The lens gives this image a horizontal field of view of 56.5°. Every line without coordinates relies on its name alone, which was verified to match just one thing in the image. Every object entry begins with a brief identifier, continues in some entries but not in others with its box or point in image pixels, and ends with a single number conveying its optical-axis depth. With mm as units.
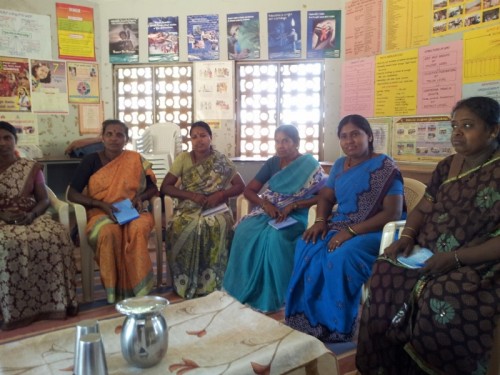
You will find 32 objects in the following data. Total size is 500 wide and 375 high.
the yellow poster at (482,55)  2926
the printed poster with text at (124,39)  5094
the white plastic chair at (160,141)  4871
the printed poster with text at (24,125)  4781
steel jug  1364
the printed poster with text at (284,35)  4676
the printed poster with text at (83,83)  5059
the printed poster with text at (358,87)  3916
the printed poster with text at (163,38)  5020
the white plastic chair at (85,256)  3037
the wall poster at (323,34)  4535
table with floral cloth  1377
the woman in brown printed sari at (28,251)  2645
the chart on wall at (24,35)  4656
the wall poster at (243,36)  4797
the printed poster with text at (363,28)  3811
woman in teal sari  2824
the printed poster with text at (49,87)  4871
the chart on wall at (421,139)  3352
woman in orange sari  2941
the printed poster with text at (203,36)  4922
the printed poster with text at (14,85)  4691
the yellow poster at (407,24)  3406
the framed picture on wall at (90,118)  5152
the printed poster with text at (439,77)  3219
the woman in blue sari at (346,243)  2324
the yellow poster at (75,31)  4961
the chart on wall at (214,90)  4953
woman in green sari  3146
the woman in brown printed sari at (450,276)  1667
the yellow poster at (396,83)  3553
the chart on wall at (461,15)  2947
